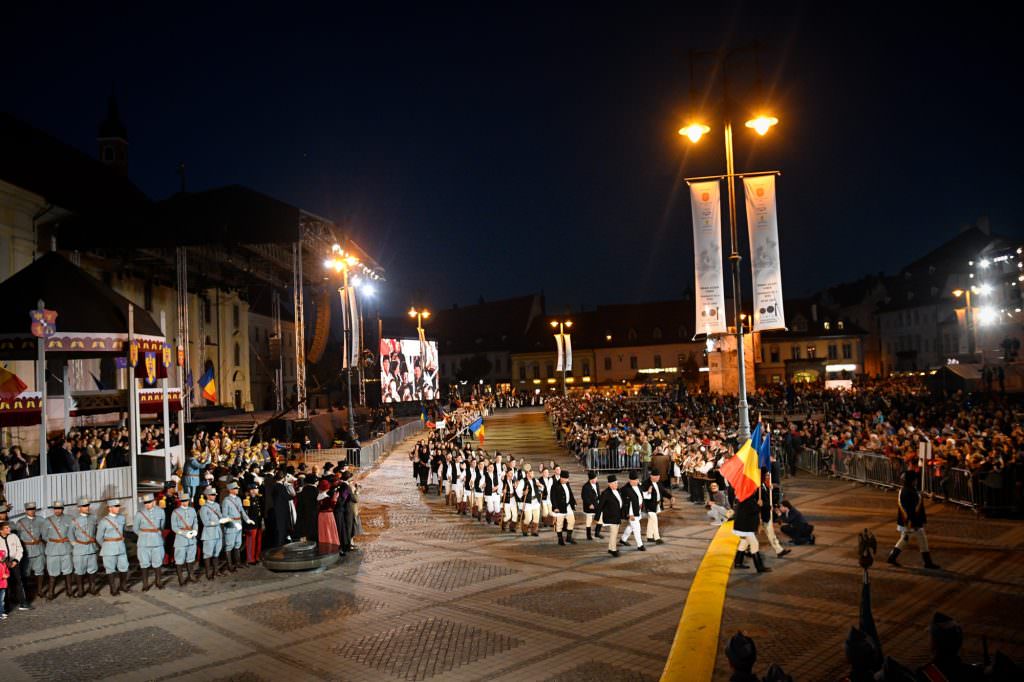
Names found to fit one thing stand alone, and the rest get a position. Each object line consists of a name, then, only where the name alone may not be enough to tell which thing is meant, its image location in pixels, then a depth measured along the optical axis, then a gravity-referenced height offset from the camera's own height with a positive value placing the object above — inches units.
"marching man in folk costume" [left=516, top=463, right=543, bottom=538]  644.7 -111.5
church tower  2016.5 +684.3
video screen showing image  1601.9 +12.4
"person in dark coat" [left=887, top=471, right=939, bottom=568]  468.8 -103.9
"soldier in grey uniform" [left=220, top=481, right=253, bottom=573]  534.9 -103.7
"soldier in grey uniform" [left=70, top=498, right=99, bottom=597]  479.8 -102.9
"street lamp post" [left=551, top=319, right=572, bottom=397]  1819.4 +30.7
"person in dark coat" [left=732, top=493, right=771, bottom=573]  476.7 -105.1
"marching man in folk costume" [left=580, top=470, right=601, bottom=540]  596.4 -102.9
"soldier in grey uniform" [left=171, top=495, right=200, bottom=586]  503.8 -102.4
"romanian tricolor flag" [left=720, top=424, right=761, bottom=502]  471.5 -70.7
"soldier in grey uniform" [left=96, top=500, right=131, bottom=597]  479.5 -101.8
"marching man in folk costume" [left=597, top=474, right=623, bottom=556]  552.6 -109.3
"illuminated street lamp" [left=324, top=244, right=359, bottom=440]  1142.8 +122.0
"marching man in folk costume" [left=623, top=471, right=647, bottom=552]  561.9 -108.3
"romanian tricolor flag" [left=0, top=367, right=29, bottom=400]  601.6 +6.7
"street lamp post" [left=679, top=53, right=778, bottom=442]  504.4 +121.3
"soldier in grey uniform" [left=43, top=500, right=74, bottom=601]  474.3 -100.0
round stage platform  524.1 -126.7
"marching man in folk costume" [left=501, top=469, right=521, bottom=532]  655.1 -113.5
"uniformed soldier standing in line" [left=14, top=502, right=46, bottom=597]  478.3 -96.0
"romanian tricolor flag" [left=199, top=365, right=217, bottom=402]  1082.5 -1.5
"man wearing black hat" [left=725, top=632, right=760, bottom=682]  153.6 -62.1
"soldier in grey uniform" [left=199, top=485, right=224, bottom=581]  519.2 -105.0
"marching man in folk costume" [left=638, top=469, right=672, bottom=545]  587.5 -112.4
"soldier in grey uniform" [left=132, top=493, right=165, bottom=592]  494.6 -104.6
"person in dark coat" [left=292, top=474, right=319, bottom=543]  577.3 -103.4
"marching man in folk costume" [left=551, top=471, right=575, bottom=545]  595.2 -110.1
